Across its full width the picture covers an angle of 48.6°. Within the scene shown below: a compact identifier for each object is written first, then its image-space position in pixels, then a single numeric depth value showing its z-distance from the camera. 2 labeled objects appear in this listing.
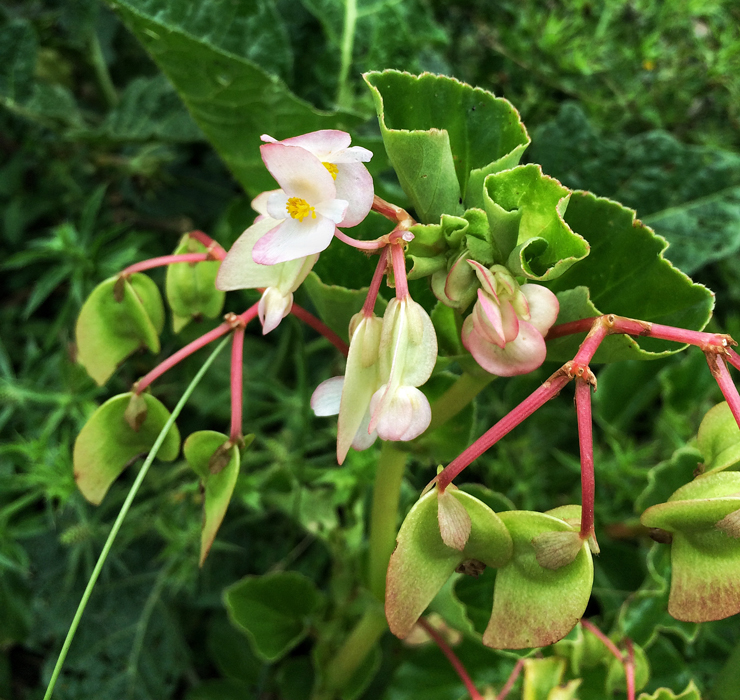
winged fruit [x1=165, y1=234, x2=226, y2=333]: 0.20
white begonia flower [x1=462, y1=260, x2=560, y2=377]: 0.14
